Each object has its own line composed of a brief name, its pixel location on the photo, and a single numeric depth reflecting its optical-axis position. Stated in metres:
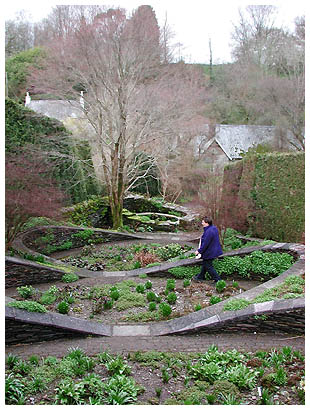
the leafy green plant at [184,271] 7.29
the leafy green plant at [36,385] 3.14
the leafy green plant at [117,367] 3.45
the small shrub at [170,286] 6.25
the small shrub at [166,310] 4.99
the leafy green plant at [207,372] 3.38
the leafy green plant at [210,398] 3.01
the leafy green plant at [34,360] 3.57
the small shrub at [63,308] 5.00
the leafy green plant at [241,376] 3.26
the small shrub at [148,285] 6.43
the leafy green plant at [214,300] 5.23
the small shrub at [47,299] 5.61
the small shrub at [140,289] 6.21
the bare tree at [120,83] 10.27
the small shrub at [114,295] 5.83
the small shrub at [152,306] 5.27
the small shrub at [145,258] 8.59
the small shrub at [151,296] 5.73
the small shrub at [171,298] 5.66
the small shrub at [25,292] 5.72
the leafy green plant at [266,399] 2.99
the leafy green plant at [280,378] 3.27
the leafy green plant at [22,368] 3.37
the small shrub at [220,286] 5.98
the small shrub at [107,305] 5.49
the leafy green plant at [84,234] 10.78
